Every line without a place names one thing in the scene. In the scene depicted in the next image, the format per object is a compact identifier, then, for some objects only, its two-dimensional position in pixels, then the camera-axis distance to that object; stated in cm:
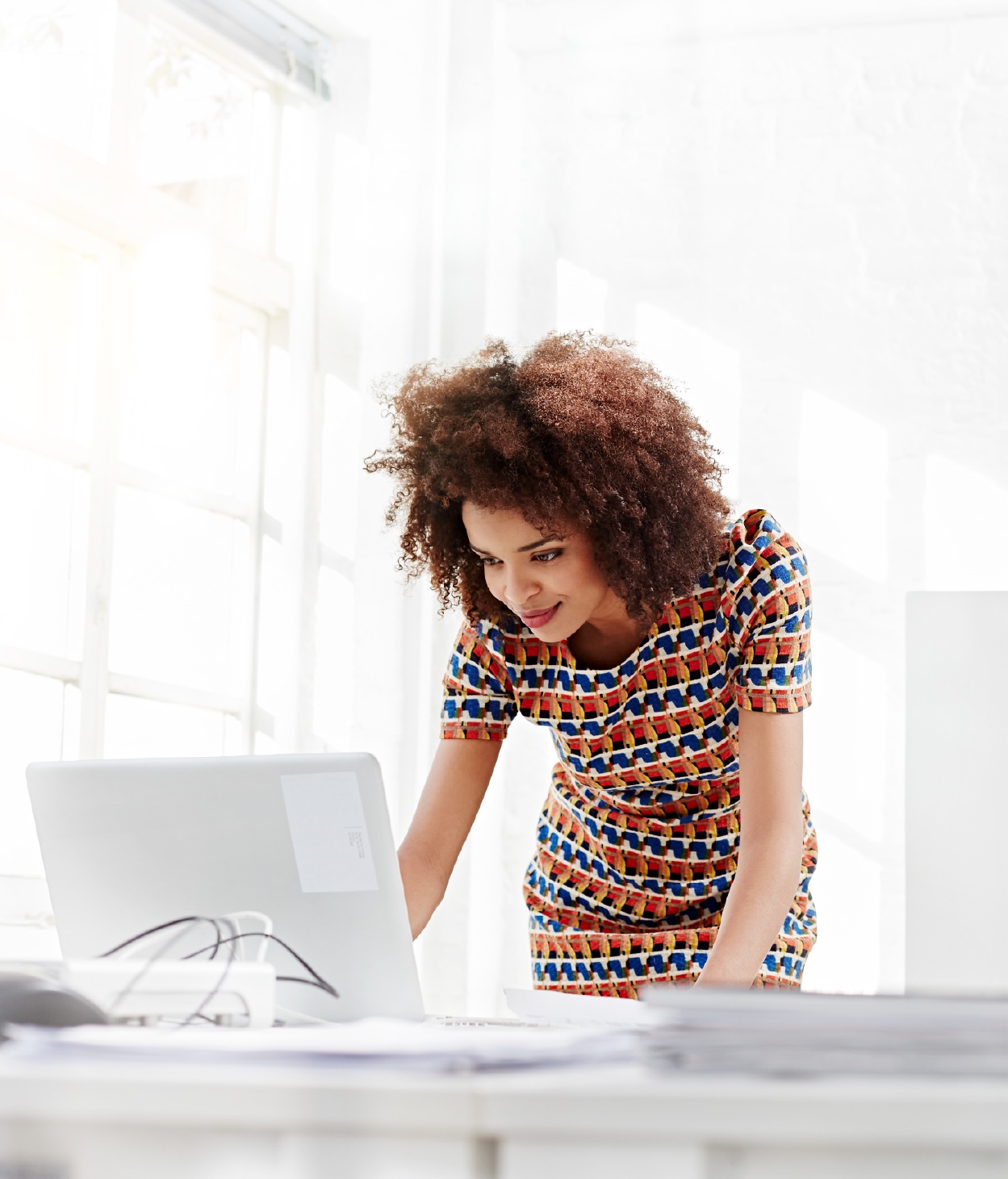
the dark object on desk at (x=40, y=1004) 185
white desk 154
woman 271
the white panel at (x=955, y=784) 319
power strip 193
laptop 227
